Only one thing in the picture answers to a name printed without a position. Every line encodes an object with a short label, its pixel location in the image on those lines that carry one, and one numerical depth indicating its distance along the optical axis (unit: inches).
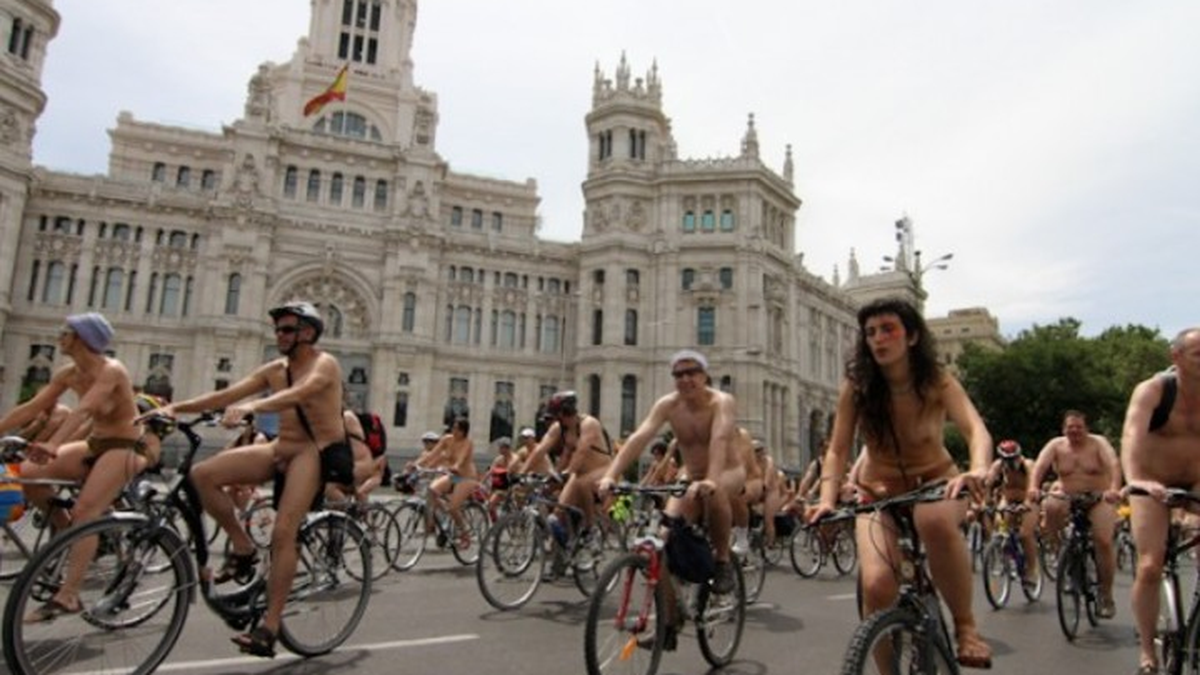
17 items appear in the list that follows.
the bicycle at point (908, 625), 135.9
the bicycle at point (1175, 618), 183.0
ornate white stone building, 1831.9
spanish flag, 2009.1
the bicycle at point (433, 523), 460.1
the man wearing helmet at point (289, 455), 210.7
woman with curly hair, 160.4
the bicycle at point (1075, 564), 302.2
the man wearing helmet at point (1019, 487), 389.7
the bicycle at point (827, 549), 510.9
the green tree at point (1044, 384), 1740.9
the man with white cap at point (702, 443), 235.9
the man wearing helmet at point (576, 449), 351.9
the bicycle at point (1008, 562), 386.7
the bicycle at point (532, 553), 321.4
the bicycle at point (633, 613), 184.7
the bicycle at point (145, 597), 169.5
